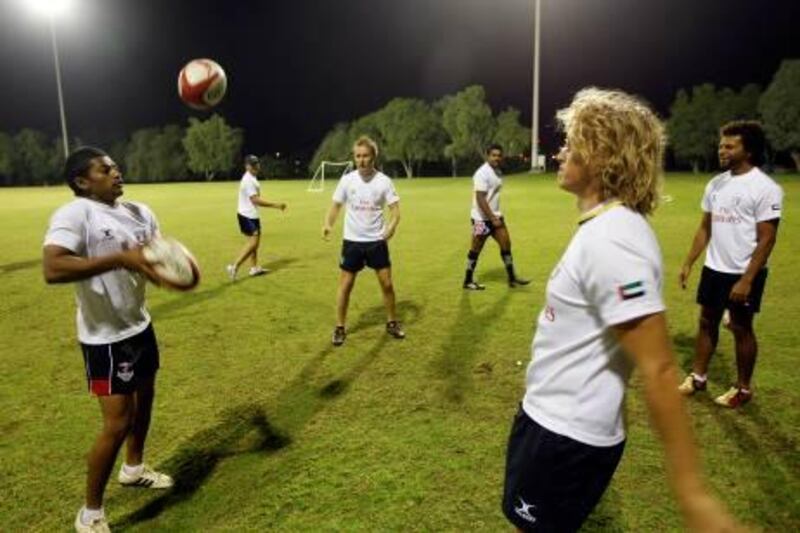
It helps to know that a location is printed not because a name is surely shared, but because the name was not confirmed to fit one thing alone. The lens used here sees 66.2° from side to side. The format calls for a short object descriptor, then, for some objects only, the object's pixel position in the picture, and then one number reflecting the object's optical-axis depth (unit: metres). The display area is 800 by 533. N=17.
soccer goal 75.04
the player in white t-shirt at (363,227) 7.57
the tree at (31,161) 95.31
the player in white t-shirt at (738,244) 5.14
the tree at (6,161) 94.19
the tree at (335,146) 90.75
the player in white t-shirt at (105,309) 3.63
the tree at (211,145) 99.38
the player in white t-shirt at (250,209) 12.09
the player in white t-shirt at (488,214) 10.36
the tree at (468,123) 84.12
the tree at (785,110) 64.44
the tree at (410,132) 88.81
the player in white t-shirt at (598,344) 1.90
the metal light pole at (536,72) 39.81
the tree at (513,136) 82.81
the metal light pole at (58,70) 42.99
